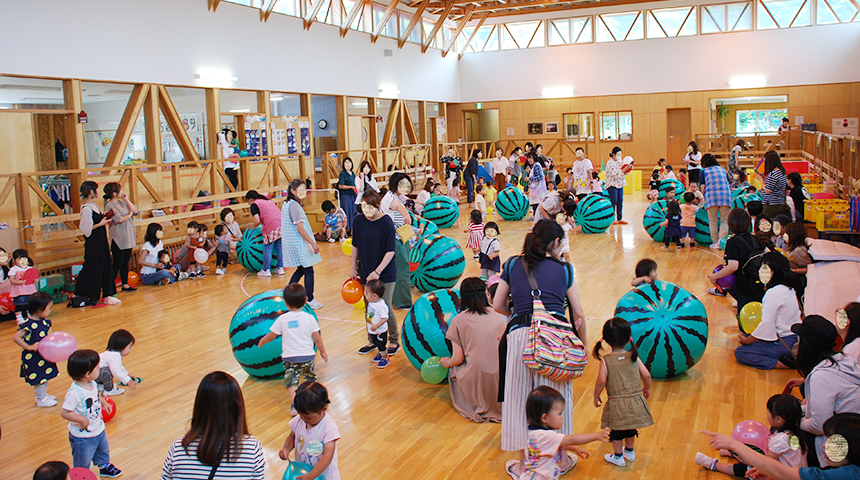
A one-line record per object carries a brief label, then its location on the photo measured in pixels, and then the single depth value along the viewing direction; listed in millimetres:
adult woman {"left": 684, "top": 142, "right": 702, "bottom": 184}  15352
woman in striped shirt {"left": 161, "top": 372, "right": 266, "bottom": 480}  2717
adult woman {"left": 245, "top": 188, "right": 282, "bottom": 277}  10180
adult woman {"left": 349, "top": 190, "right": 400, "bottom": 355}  6512
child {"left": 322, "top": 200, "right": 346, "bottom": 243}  14328
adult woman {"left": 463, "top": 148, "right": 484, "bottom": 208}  18711
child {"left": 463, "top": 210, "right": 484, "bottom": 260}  10094
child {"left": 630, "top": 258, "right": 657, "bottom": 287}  5621
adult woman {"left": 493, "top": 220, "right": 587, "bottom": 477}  4082
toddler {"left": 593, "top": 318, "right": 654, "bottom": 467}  4234
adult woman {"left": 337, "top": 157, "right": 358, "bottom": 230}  14109
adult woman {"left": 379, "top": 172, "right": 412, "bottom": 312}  7789
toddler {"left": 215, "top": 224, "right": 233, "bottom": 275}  11734
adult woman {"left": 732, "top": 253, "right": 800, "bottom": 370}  5742
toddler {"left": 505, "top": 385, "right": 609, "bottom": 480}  3586
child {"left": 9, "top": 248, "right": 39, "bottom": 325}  8531
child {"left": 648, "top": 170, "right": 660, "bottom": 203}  15030
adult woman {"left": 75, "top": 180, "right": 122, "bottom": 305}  9328
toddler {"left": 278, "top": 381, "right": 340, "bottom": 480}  3373
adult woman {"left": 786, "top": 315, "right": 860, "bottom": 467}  3688
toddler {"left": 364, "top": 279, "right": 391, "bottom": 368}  6285
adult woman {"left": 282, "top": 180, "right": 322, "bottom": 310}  8016
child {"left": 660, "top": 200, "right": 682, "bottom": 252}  11836
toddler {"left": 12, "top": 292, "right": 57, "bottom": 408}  5639
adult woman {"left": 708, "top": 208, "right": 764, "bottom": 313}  6668
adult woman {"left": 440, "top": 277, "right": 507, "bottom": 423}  4887
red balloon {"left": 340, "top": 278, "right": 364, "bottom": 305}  6961
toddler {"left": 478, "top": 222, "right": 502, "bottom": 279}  8742
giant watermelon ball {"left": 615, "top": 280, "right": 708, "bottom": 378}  5641
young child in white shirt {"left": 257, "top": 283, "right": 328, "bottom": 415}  5176
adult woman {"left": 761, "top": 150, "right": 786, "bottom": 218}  10328
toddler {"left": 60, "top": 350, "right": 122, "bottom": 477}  4230
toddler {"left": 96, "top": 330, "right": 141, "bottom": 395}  5332
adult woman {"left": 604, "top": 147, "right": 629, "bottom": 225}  14008
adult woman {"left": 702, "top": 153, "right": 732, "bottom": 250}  10875
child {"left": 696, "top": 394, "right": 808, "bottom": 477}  3793
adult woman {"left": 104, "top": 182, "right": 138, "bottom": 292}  9555
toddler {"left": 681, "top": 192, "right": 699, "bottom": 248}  12086
